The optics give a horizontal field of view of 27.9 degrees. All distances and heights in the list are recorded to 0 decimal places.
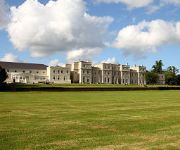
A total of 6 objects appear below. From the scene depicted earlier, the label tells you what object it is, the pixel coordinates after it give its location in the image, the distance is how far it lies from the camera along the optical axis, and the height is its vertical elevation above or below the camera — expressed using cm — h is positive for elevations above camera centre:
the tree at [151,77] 18950 +451
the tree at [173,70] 19412 +872
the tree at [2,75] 8125 +263
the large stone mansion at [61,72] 17562 +723
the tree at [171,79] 18375 +359
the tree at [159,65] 19825 +1157
